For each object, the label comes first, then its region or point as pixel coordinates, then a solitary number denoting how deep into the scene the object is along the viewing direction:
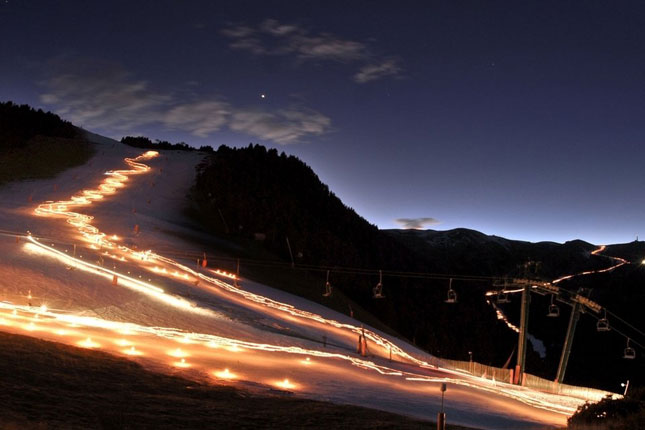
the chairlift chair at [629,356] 31.72
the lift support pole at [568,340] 30.77
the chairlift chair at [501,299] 30.11
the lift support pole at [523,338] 29.55
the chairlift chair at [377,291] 30.98
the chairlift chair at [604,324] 29.37
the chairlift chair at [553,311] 29.70
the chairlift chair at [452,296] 29.86
